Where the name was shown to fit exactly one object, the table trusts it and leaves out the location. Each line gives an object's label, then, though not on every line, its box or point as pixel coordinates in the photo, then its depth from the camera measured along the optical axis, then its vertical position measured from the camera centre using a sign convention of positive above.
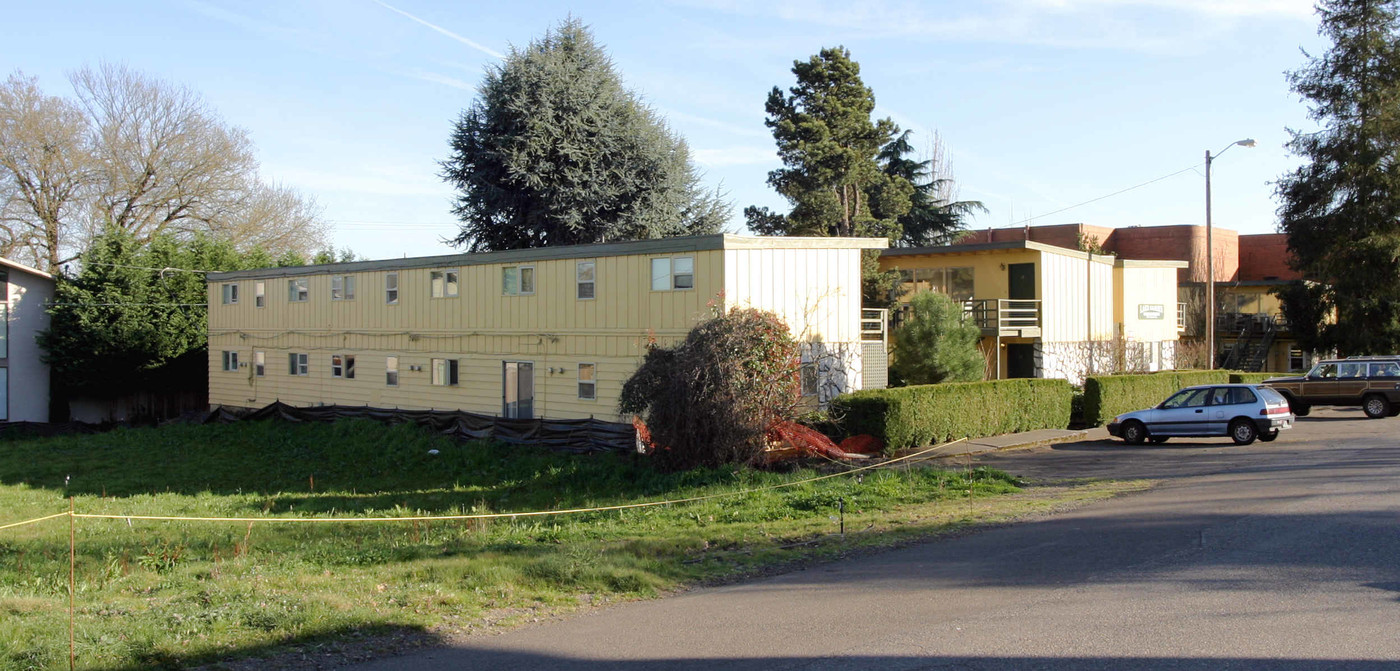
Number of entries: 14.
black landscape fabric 24.45 -1.95
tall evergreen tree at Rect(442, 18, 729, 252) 43.62 +8.68
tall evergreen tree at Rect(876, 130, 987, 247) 50.12 +7.25
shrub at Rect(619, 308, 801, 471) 19.64 -0.71
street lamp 32.44 +1.49
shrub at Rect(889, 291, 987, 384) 28.69 +0.21
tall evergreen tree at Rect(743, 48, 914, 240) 44.44 +8.89
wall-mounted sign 40.28 +1.61
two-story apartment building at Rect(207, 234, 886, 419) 24.11 +1.03
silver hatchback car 22.86 -1.50
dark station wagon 30.23 -1.09
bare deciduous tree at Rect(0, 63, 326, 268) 48.72 +8.90
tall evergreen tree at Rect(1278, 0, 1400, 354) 42.12 +6.89
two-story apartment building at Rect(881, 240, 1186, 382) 34.56 +1.82
